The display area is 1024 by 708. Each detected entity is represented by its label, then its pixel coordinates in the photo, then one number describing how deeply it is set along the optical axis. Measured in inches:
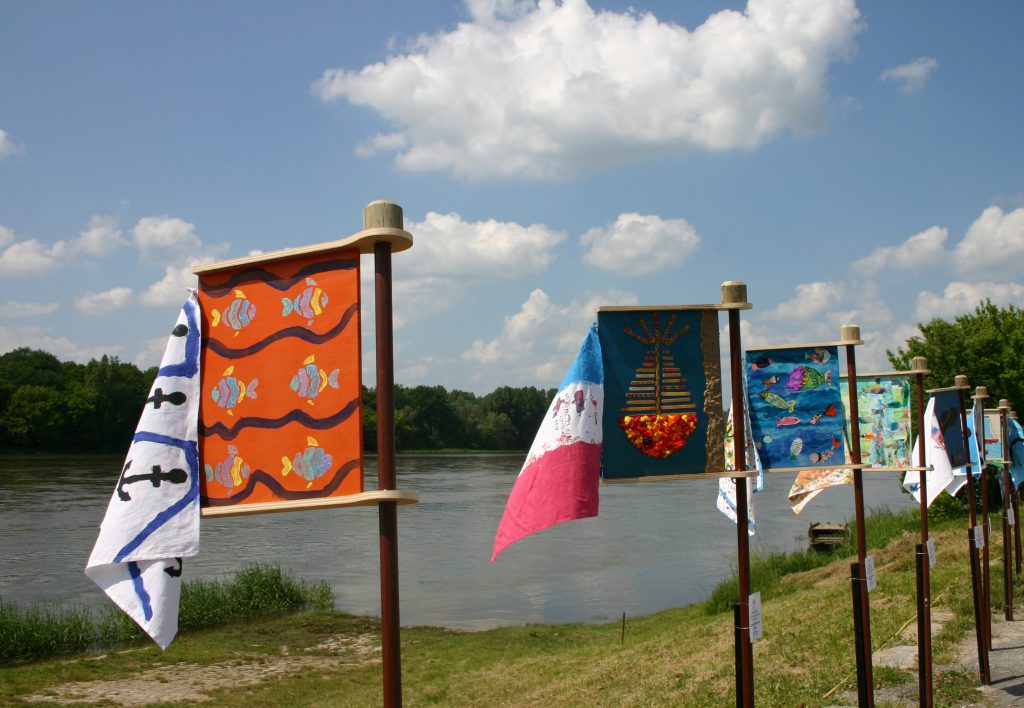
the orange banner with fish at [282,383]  132.8
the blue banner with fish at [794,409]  220.4
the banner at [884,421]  308.3
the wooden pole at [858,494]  227.3
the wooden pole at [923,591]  262.1
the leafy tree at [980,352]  996.6
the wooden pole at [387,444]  127.8
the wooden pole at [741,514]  181.2
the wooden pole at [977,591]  308.3
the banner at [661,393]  179.3
